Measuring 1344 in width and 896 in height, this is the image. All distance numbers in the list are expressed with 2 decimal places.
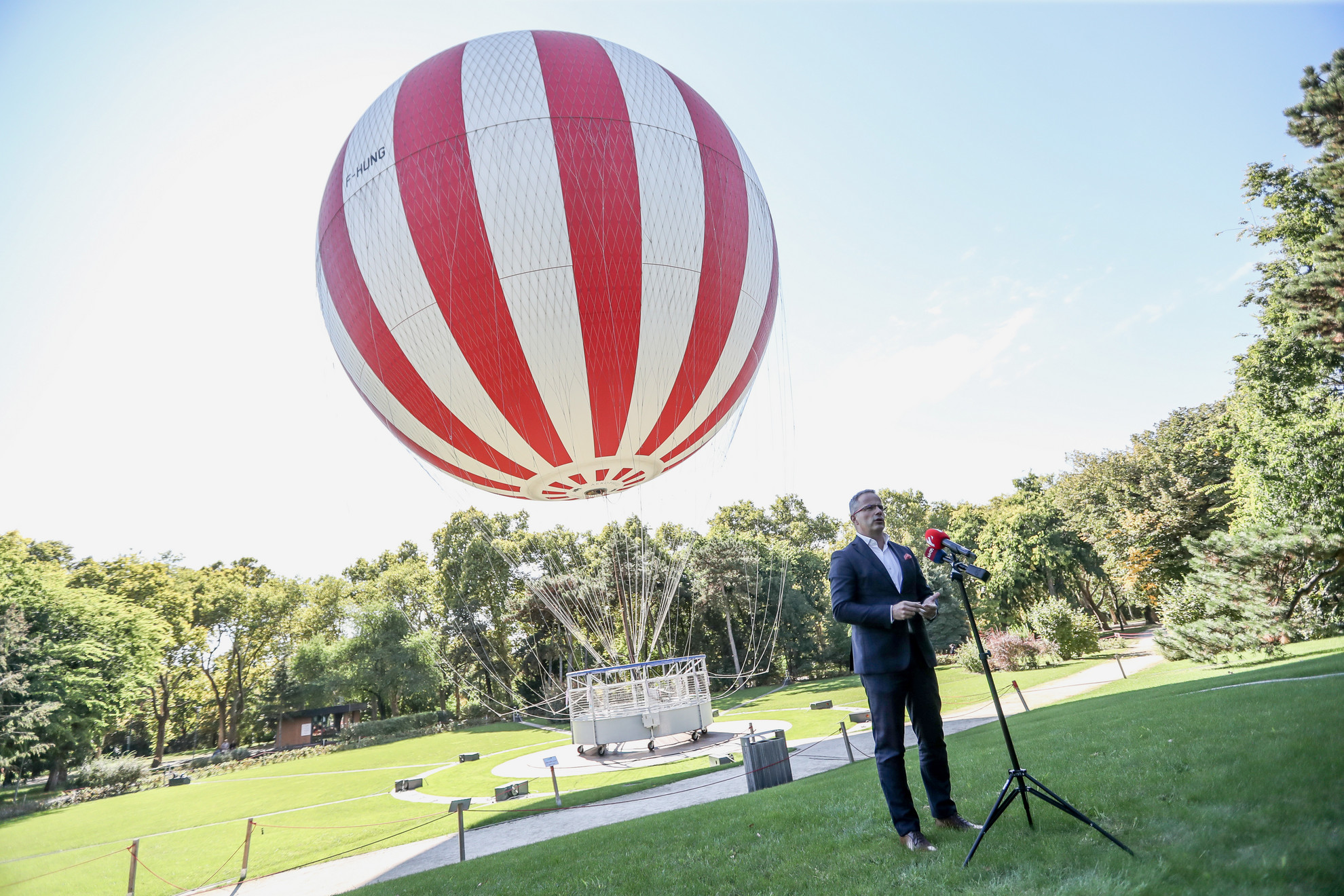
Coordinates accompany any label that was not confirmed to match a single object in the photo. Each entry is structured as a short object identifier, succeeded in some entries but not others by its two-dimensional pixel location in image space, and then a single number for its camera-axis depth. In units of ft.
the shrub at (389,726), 126.82
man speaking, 11.16
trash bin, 30.19
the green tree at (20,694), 78.48
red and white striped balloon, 25.76
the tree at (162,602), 130.62
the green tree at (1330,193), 44.21
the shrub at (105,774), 91.15
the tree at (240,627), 152.25
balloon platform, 54.60
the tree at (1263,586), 45.98
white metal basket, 55.21
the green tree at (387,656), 132.26
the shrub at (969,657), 89.97
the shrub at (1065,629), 91.40
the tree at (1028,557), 124.16
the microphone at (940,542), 11.34
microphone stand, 9.74
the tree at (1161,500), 98.84
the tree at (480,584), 149.48
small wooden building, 150.41
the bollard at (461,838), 25.51
